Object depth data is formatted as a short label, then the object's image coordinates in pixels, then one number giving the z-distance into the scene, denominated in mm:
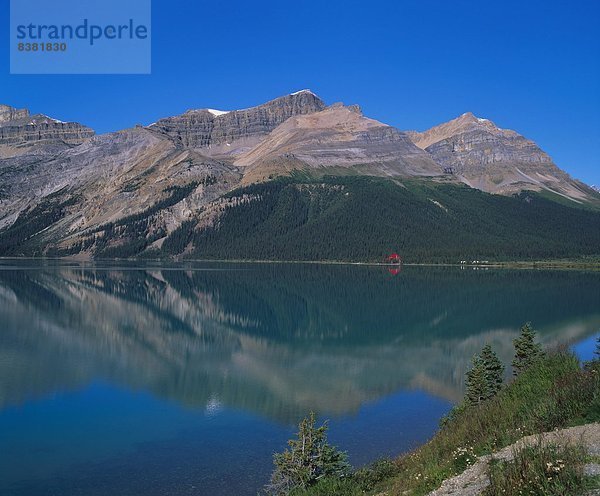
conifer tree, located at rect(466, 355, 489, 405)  31500
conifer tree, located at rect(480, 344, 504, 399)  32619
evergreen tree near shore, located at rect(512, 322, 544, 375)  36594
